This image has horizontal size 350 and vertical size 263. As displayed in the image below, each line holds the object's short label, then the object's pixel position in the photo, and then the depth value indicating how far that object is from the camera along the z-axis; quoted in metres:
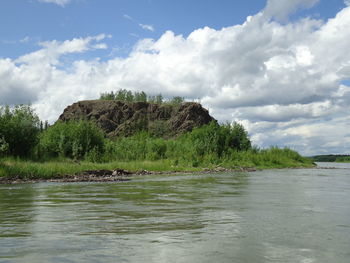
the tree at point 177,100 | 112.97
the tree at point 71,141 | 31.75
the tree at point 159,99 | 115.69
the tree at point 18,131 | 27.02
